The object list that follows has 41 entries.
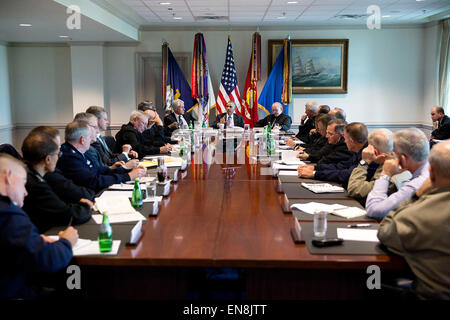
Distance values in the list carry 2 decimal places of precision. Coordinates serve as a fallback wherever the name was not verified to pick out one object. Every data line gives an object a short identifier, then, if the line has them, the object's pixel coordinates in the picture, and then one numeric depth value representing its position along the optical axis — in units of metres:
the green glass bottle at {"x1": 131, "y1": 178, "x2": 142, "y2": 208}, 2.97
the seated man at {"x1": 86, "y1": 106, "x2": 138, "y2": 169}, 4.88
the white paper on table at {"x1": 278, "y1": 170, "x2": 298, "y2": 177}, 4.23
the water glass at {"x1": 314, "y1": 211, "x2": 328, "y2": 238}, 2.38
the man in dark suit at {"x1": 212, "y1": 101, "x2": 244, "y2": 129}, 8.70
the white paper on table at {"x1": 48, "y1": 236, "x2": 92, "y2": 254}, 2.23
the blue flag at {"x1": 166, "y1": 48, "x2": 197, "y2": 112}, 9.80
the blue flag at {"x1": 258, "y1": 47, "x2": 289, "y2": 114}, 9.77
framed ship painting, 9.83
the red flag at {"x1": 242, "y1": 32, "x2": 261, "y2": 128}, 9.63
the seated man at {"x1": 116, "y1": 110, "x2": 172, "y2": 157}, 5.76
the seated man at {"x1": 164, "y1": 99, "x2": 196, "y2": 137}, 8.16
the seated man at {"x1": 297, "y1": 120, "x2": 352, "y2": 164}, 4.32
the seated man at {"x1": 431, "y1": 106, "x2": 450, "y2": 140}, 7.82
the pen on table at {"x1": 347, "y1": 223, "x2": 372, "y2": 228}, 2.57
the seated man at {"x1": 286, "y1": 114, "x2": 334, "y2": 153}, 5.26
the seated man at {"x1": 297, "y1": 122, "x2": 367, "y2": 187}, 3.81
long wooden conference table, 2.12
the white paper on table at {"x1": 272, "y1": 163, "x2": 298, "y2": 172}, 4.51
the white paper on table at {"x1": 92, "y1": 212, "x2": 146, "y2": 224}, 2.69
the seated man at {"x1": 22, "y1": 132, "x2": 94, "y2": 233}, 2.48
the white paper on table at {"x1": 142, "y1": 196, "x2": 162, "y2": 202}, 3.17
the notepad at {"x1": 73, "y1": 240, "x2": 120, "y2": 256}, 2.16
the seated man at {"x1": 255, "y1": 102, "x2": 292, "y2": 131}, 8.95
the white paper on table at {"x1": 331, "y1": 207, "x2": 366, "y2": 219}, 2.79
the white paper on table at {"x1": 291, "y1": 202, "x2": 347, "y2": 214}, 2.91
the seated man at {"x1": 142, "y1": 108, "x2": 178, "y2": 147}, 6.83
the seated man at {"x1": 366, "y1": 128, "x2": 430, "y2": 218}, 2.60
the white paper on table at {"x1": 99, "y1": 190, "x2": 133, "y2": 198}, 3.32
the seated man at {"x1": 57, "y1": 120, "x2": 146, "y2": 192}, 3.42
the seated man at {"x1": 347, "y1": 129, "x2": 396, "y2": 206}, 3.17
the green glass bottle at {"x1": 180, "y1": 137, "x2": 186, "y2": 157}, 5.42
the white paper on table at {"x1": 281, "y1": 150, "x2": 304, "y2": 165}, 4.88
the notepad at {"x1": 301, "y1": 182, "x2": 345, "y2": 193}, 3.47
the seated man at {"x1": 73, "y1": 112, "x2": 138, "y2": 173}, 4.12
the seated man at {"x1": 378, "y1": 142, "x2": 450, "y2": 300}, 1.96
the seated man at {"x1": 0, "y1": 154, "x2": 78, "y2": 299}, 1.86
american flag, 9.75
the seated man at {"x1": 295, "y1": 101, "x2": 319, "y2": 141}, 7.54
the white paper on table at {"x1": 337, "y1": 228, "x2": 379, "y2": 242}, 2.38
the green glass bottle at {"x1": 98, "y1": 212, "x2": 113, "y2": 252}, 2.18
